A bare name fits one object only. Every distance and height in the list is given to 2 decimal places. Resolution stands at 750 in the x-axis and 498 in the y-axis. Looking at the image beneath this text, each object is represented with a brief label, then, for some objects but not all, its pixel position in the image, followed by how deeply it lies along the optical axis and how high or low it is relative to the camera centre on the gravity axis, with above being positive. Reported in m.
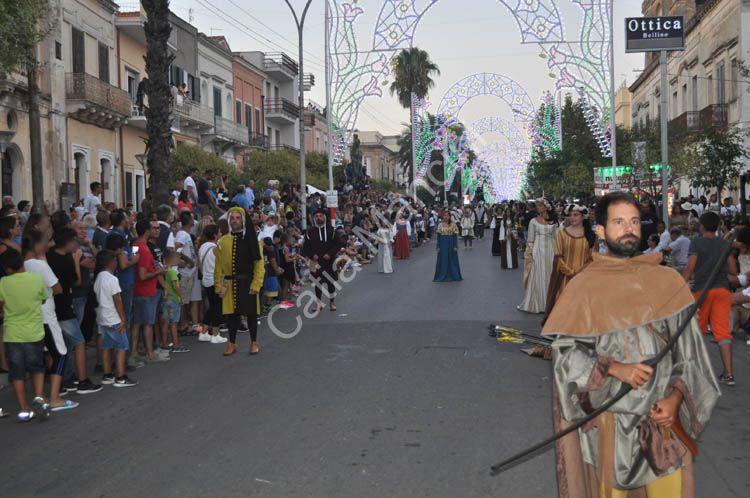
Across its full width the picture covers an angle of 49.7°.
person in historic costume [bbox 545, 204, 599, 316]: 9.72 -0.29
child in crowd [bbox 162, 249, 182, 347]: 10.43 -0.77
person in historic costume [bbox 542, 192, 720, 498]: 3.29 -0.61
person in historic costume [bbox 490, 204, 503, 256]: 29.31 -0.07
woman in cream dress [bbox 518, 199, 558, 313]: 12.40 -0.40
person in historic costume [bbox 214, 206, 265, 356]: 10.42 -0.48
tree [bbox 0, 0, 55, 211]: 14.02 +3.69
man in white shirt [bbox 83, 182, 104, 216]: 16.40 +0.68
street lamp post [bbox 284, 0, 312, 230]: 27.67 +4.19
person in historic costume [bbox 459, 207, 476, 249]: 33.88 +0.07
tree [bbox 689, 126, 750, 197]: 23.47 +1.92
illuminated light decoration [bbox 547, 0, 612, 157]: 23.52 +4.92
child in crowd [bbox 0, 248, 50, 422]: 7.14 -0.77
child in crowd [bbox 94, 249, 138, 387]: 8.47 -0.87
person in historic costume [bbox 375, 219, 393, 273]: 22.92 -0.65
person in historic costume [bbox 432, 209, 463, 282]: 19.48 -0.72
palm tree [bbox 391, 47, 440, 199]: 62.22 +11.95
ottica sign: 20.66 +4.89
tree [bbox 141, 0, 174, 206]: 15.97 +2.75
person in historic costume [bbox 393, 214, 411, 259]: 29.45 -0.30
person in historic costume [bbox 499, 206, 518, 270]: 23.48 -0.59
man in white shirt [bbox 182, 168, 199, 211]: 19.05 +1.05
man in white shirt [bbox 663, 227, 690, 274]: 13.26 -0.46
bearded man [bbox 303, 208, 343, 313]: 14.75 -0.36
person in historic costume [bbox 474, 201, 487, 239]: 40.62 +0.48
